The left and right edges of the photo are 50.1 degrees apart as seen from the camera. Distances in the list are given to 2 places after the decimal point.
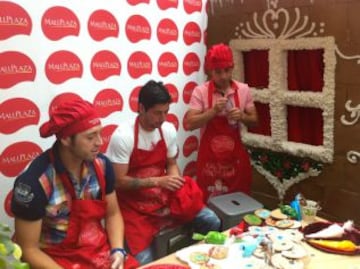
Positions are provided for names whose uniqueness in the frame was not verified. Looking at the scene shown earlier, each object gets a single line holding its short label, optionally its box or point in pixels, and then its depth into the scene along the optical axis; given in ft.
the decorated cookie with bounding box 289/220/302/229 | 5.70
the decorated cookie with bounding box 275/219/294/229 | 5.72
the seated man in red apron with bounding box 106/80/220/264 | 6.85
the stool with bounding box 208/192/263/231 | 7.13
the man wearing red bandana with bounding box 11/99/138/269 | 5.17
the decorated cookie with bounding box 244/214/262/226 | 5.90
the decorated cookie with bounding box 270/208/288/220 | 6.01
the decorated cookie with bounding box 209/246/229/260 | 4.91
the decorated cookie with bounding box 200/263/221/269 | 4.67
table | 4.72
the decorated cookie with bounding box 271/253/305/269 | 4.63
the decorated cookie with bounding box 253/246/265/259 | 4.91
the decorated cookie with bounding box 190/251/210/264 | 4.84
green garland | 8.71
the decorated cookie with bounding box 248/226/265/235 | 5.51
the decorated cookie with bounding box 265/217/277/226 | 5.86
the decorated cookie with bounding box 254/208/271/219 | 6.14
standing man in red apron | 8.50
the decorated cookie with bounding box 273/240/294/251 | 5.03
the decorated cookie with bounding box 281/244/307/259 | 4.84
